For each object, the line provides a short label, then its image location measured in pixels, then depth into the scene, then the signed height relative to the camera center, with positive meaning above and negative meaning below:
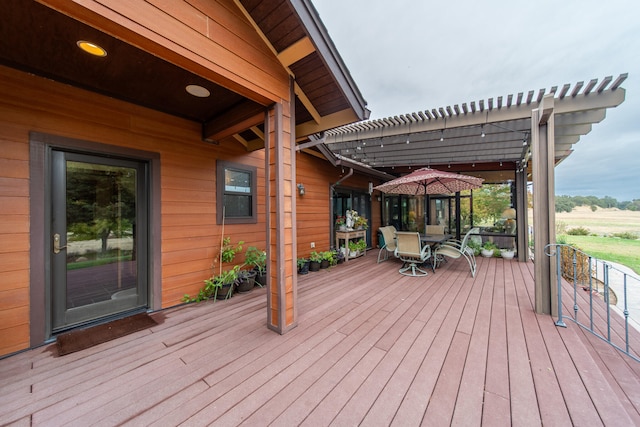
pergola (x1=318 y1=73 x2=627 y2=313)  2.79 +1.49
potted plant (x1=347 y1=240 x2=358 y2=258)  6.06 -0.96
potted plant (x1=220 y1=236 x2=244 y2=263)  3.46 -0.55
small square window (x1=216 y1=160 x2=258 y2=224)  3.51 +0.36
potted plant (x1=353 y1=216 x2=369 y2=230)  6.33 -0.28
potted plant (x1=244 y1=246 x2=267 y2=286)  3.74 -0.76
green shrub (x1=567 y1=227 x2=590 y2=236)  15.16 -1.40
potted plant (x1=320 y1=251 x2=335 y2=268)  5.07 -1.03
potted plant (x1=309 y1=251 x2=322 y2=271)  4.86 -1.03
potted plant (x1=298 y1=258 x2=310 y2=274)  4.64 -1.08
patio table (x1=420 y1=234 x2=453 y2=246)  4.91 -0.57
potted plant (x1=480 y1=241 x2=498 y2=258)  6.53 -1.07
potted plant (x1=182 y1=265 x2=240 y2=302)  3.21 -1.03
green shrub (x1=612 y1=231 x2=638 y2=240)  14.73 -1.64
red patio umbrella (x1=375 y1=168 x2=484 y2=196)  4.57 +0.66
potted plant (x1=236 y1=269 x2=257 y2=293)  3.50 -1.04
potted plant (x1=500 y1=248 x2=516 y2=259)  6.22 -1.15
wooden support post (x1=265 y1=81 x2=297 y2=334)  2.29 -0.02
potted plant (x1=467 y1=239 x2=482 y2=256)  6.80 -1.02
